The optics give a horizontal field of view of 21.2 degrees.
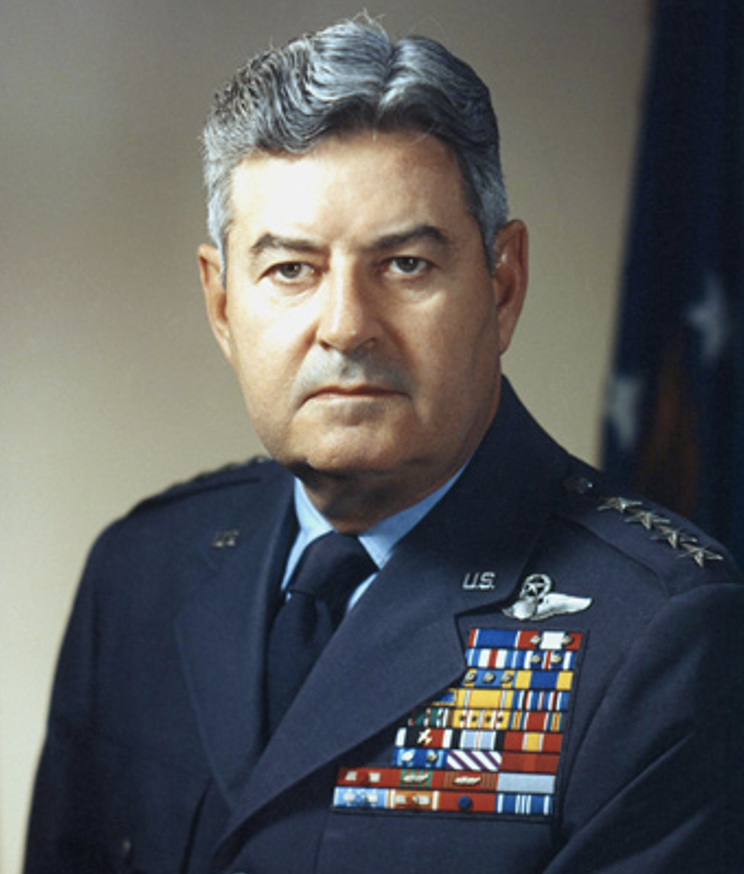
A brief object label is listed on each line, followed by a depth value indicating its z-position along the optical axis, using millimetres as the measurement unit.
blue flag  1287
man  1051
